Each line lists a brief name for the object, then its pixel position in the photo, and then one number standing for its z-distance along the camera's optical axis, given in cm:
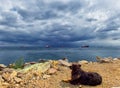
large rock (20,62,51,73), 464
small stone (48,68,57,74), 463
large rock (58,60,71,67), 538
